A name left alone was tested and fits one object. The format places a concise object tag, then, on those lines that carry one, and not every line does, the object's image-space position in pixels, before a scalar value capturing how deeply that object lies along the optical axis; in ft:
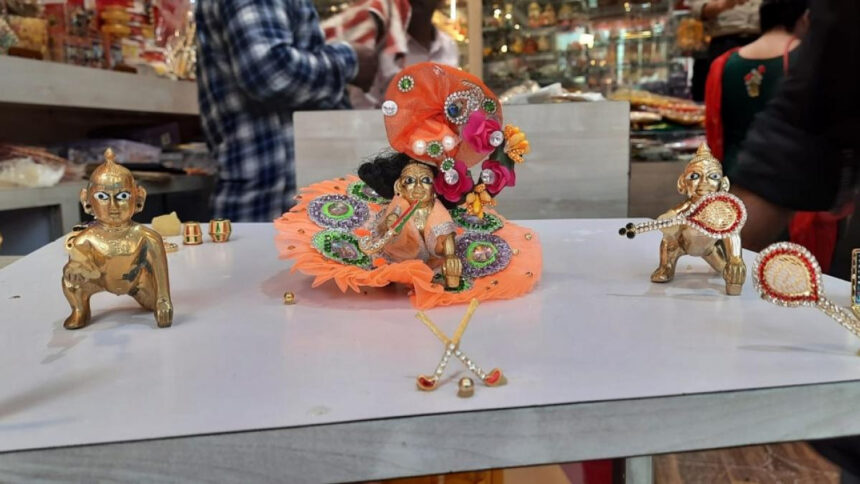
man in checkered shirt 4.96
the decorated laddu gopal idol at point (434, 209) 2.09
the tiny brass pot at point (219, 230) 3.27
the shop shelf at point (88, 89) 4.60
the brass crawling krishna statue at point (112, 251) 1.75
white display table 1.17
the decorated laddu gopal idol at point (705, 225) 2.12
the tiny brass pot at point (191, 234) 3.23
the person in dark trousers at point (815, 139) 3.28
